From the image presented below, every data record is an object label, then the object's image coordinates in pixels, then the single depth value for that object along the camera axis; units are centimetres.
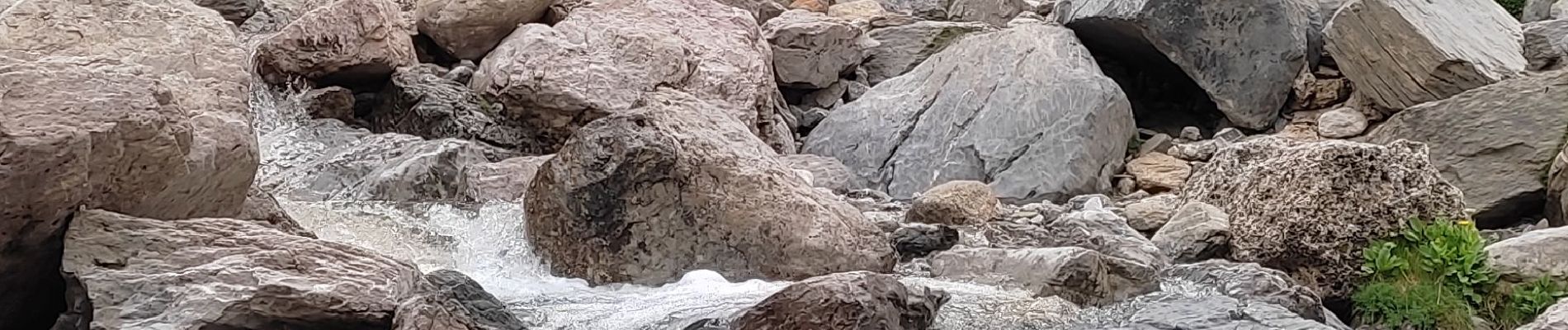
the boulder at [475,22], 1266
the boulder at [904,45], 1564
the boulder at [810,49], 1436
